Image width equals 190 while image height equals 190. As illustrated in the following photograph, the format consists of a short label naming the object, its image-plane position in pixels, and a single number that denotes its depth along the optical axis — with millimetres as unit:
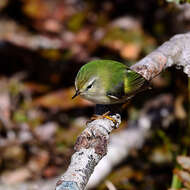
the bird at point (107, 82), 7426
